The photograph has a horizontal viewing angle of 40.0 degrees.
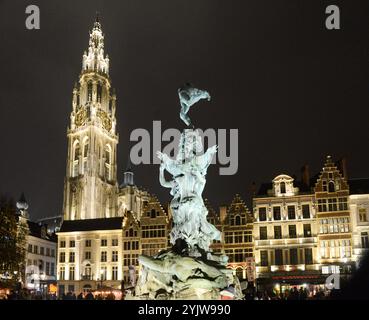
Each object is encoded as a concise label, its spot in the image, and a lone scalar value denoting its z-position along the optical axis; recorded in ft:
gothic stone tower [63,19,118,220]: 327.26
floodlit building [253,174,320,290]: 179.22
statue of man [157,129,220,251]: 87.76
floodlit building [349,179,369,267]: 176.24
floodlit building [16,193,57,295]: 221.46
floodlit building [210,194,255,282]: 190.49
